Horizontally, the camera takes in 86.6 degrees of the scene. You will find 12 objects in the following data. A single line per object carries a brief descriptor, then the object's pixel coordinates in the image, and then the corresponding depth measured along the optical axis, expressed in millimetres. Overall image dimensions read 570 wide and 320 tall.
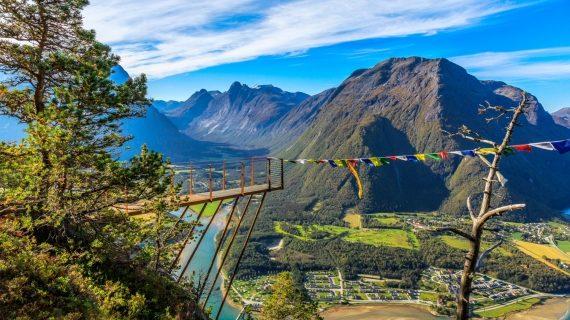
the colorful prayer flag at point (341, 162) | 12000
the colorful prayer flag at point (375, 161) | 11412
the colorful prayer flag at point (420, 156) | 10423
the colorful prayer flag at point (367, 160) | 11805
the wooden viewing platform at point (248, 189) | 9918
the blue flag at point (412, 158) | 10822
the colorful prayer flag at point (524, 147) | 7282
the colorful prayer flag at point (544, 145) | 6875
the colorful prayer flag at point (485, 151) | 7088
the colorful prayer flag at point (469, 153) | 8531
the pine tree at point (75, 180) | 6332
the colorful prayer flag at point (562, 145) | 6553
